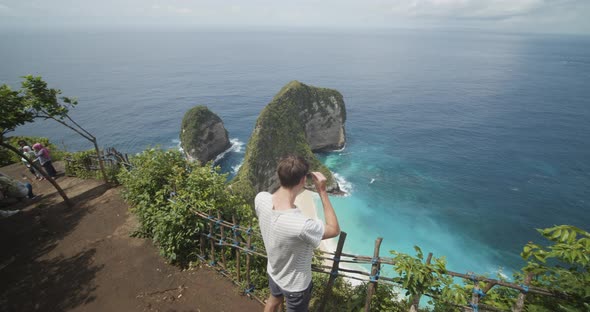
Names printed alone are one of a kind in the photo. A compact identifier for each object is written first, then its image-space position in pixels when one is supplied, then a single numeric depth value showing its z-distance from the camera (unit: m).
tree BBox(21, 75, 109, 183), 8.92
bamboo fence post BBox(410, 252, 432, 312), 4.57
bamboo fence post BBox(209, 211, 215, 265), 6.52
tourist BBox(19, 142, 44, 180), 12.82
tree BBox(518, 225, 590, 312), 3.54
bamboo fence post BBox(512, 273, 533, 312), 3.94
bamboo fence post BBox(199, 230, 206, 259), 6.84
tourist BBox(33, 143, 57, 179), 12.66
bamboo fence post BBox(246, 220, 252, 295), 5.75
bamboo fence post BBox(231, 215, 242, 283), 6.03
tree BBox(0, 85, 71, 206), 8.09
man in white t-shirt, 2.95
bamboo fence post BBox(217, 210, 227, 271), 6.30
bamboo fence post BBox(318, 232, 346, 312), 4.56
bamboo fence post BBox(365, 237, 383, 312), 4.48
